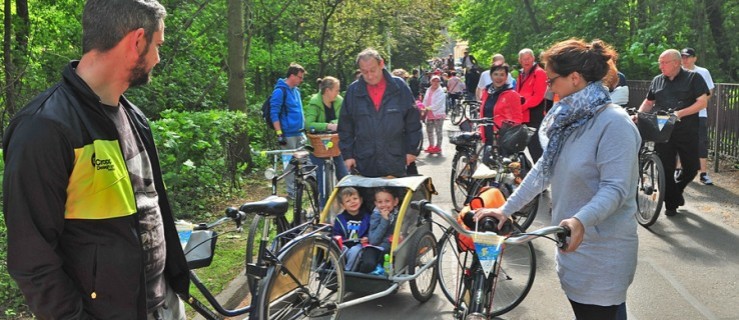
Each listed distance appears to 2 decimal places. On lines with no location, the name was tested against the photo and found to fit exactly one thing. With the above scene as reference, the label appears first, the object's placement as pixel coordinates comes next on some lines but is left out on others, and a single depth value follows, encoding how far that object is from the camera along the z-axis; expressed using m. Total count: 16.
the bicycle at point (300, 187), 6.20
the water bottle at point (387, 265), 5.29
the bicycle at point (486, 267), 3.38
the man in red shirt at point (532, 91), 9.28
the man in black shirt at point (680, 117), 8.34
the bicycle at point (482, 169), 7.64
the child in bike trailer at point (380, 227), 5.43
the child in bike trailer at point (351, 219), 5.78
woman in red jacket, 8.88
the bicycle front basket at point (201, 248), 3.55
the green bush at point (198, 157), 7.79
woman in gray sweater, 3.08
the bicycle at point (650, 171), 7.64
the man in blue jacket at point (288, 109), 9.41
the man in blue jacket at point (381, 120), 6.75
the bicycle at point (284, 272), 3.73
